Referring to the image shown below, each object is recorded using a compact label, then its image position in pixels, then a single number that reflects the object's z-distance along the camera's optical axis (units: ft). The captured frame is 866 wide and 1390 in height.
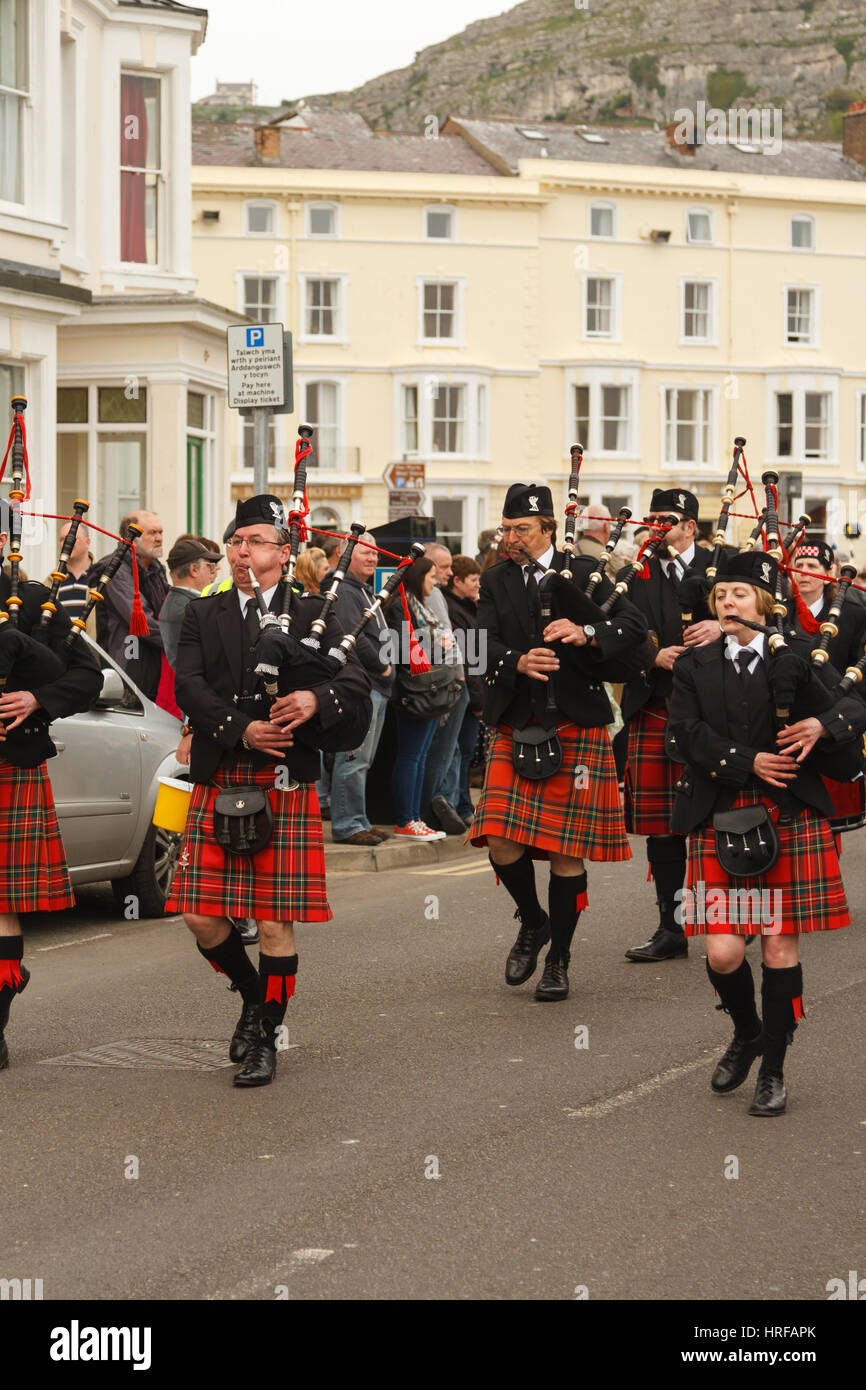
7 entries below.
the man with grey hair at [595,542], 41.29
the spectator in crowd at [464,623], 42.01
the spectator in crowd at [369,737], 36.47
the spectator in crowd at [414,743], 38.55
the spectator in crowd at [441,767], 39.91
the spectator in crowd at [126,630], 35.65
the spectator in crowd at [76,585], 33.17
